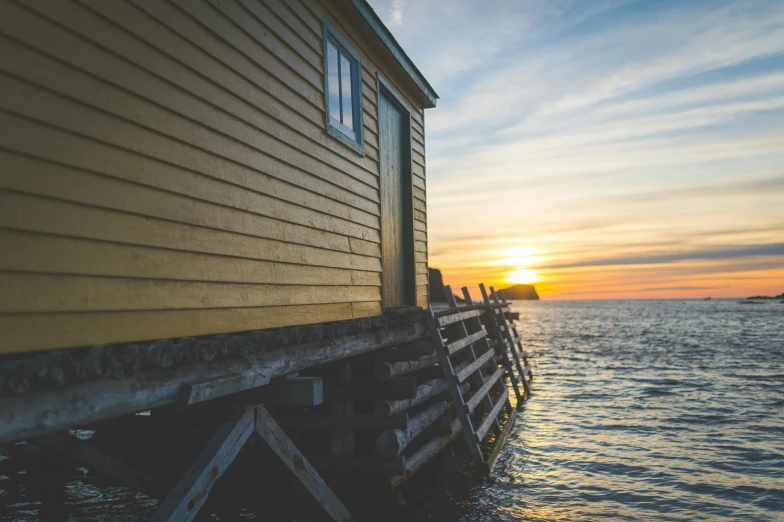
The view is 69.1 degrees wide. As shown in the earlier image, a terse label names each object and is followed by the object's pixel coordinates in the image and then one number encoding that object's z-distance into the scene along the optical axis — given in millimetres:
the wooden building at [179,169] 2906
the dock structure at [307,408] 3139
